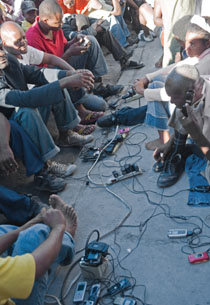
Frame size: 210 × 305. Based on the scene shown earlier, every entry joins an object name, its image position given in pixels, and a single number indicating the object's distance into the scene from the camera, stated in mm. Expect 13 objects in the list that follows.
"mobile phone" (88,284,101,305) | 2323
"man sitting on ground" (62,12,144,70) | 5633
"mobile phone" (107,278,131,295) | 2364
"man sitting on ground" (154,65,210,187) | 2629
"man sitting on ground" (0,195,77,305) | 1641
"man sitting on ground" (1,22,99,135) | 3775
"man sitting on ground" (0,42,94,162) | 3393
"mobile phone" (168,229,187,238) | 2650
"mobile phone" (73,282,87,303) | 2354
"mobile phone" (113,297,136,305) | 2242
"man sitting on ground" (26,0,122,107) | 4473
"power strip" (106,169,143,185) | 3453
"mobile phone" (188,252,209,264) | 2412
